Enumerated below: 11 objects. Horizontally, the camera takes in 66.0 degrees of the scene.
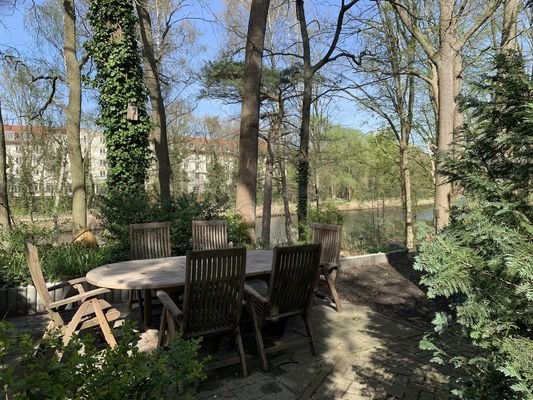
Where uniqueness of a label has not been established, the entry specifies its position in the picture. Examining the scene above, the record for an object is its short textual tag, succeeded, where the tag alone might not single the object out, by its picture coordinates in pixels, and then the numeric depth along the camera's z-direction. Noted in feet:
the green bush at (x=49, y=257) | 16.20
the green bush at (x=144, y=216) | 21.36
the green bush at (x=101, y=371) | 4.28
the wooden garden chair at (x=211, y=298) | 9.67
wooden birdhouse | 25.22
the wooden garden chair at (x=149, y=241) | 15.98
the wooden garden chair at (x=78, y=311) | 10.55
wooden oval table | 10.71
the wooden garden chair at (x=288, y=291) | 10.87
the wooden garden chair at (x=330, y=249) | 15.87
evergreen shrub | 5.74
